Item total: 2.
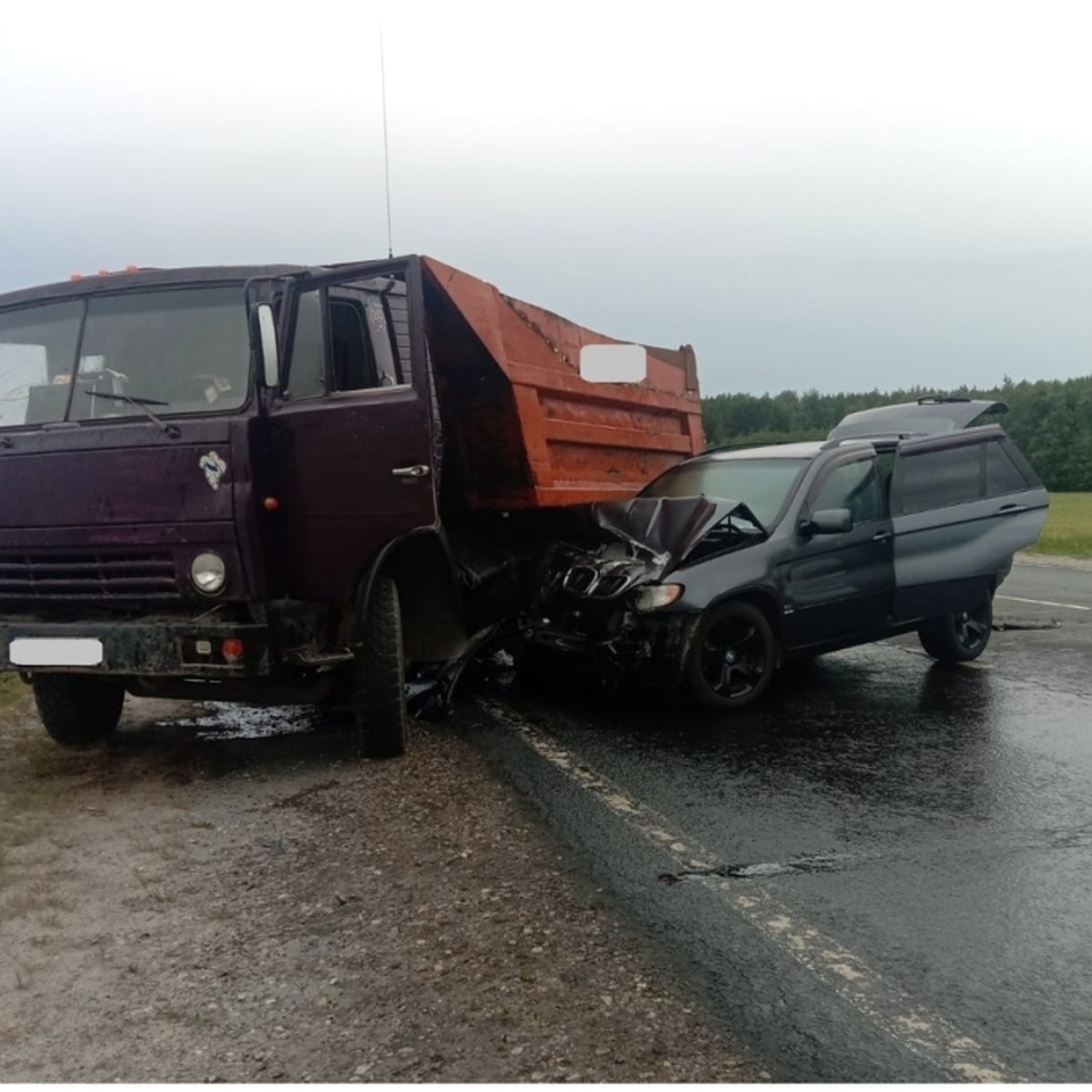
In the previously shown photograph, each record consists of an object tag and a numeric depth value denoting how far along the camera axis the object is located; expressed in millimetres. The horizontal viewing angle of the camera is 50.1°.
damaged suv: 7156
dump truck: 5547
